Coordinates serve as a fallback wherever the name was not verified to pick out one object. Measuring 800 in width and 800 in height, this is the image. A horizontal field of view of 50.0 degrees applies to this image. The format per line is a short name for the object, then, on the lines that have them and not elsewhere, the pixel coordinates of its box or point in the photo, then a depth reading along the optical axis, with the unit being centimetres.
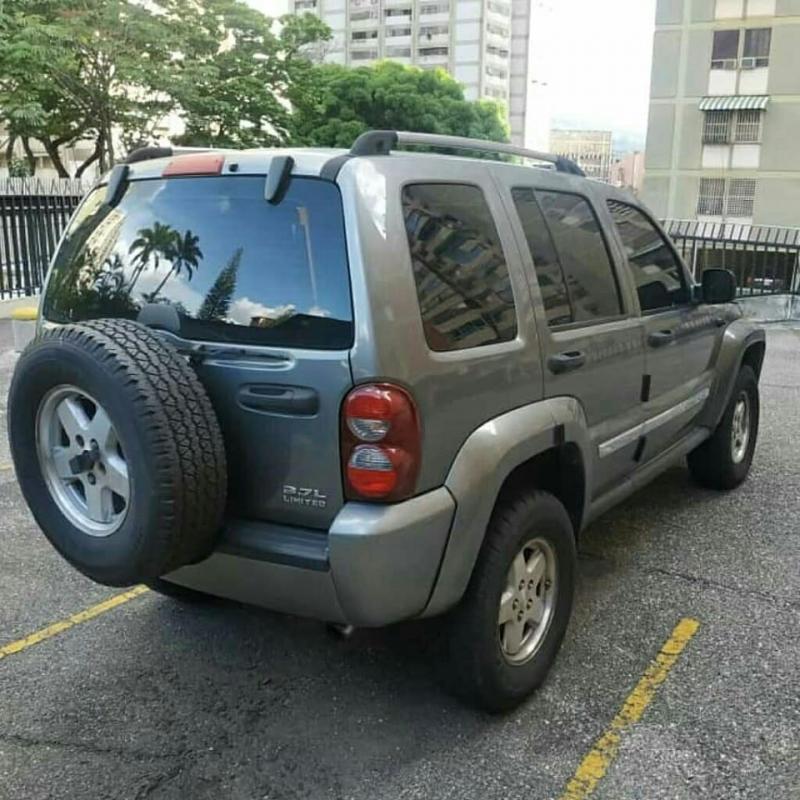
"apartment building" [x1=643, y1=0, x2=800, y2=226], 3603
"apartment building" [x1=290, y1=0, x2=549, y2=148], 11806
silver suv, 245
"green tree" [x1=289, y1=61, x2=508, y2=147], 4469
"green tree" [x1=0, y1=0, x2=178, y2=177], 2000
